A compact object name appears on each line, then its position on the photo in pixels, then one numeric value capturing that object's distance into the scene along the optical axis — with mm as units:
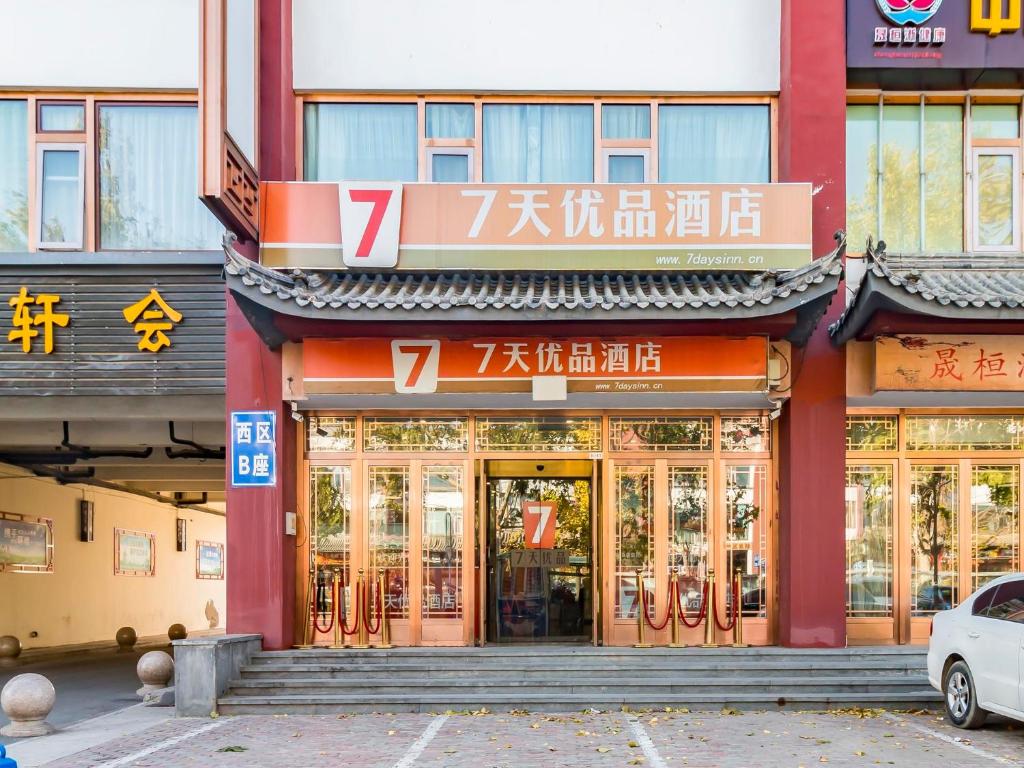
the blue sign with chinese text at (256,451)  11805
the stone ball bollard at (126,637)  19109
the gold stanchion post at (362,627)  12195
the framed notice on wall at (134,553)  22047
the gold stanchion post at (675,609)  12102
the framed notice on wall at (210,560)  28412
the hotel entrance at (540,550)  12695
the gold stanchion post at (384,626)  12173
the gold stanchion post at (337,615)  12164
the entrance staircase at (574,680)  10406
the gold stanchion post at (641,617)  12180
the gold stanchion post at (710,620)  12078
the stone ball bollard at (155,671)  11688
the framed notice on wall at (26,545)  17188
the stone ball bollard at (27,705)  9617
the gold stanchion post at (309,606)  12127
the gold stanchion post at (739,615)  12109
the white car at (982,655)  8469
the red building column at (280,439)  11664
